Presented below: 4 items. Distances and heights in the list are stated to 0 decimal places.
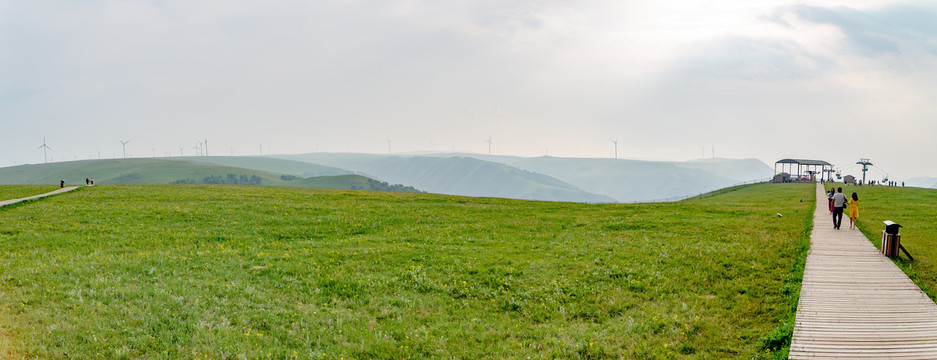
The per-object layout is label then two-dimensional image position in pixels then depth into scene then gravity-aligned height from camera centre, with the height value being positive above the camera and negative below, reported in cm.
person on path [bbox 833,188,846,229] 3078 -328
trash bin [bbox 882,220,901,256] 2141 -394
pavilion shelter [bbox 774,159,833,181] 12369 -327
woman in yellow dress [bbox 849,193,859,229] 3018 -351
